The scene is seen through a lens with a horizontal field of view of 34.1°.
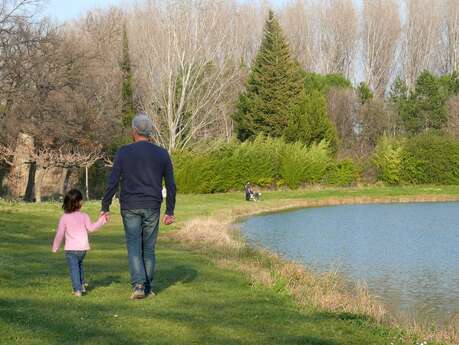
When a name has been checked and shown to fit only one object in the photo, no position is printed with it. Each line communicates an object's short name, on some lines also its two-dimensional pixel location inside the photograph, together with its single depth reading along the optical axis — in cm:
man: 873
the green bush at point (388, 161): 5662
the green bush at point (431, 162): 5675
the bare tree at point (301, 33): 8375
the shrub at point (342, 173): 5516
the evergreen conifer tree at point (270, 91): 5931
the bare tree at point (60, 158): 3834
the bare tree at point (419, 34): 8494
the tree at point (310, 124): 5844
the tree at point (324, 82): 6691
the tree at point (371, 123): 6881
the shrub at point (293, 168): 5328
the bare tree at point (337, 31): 8419
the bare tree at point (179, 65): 5088
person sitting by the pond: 4375
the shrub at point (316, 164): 5403
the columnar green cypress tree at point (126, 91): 5294
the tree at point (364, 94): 7138
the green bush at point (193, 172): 4881
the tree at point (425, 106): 6975
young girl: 936
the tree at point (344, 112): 6919
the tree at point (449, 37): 8538
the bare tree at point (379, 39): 8406
